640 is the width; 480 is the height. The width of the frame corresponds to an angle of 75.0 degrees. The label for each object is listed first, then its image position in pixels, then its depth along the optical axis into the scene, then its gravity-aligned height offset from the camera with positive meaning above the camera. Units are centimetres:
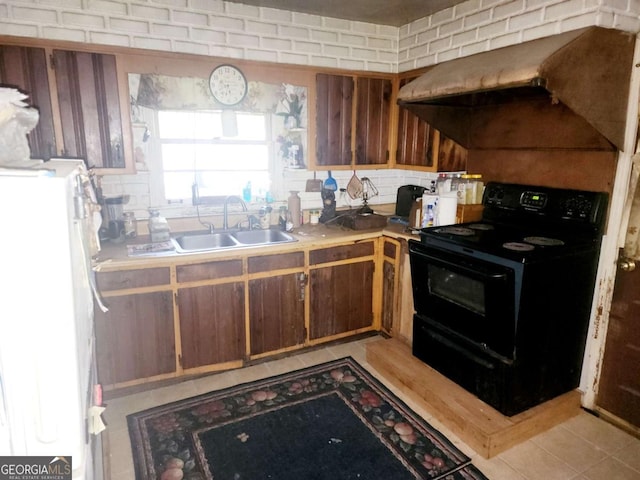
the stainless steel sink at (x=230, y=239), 289 -54
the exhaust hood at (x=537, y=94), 190 +37
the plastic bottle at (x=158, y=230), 278 -44
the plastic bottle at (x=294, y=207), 327 -34
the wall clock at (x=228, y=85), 278 +52
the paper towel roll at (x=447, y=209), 275 -30
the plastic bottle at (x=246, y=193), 320 -23
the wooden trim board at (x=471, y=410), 205 -128
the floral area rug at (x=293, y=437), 196 -141
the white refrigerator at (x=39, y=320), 81 -32
